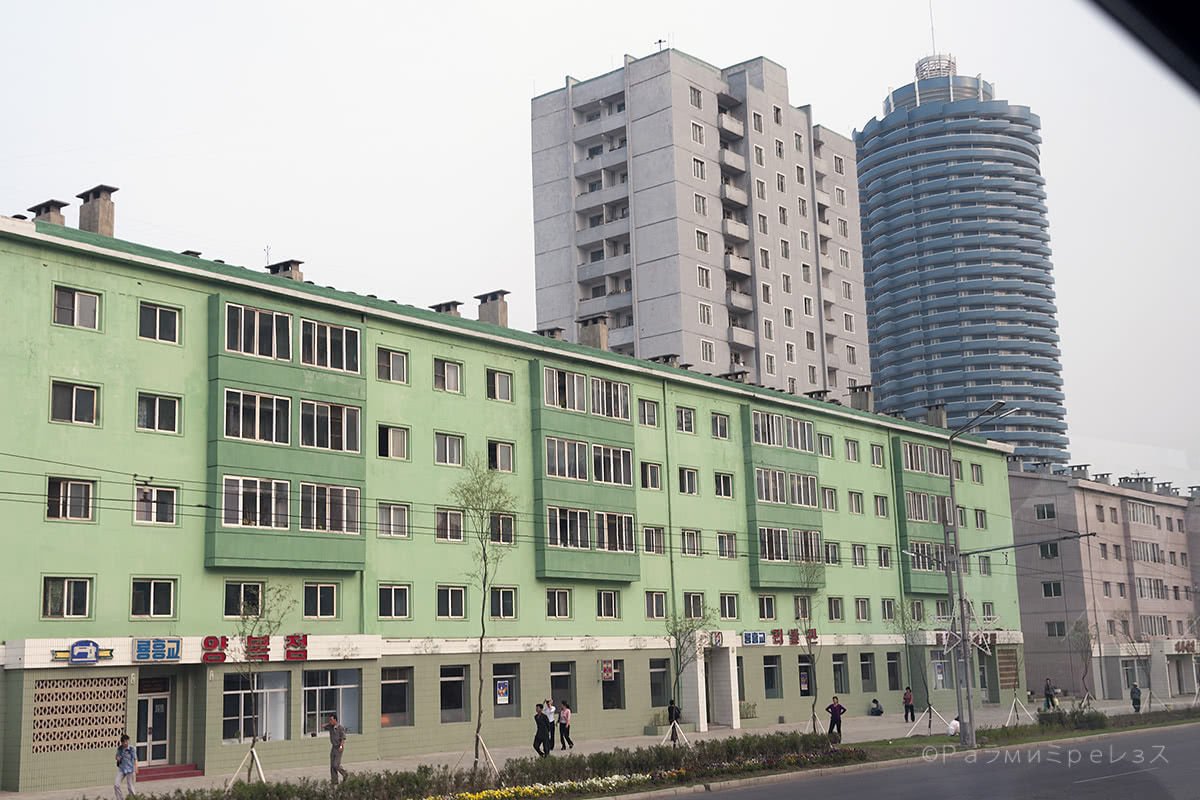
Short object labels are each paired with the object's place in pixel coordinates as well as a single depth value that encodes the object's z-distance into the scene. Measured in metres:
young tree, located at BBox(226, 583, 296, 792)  45.81
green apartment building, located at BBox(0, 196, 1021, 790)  43.81
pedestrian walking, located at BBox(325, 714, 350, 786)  39.79
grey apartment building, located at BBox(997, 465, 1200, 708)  113.19
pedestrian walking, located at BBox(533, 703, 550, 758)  46.84
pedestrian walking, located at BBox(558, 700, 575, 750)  52.72
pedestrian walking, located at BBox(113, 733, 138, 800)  37.03
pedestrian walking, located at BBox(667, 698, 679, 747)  58.16
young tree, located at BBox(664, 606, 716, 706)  63.81
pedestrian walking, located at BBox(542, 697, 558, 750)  47.59
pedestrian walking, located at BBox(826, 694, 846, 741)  52.03
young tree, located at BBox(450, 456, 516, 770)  56.75
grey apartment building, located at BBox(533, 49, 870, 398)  111.06
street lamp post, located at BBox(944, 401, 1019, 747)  48.56
